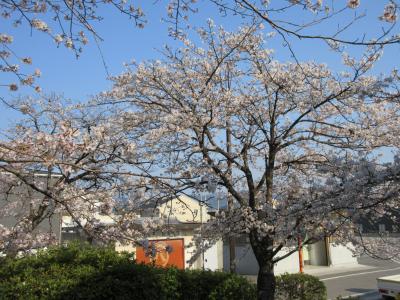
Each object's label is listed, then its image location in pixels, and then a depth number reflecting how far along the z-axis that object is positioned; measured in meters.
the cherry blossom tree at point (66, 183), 4.34
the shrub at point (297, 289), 10.03
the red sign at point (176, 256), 15.64
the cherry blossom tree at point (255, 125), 7.88
